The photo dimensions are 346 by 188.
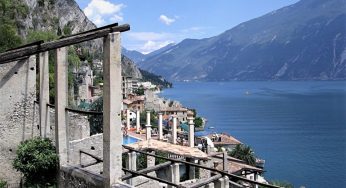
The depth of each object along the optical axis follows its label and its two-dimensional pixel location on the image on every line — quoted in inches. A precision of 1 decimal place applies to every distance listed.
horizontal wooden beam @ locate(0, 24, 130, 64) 410.6
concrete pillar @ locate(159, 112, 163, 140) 1942.1
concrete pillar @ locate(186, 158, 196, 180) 765.6
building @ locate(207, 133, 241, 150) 2731.3
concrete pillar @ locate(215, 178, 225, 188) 435.2
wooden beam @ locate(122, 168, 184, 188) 424.9
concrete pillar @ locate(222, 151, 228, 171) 988.3
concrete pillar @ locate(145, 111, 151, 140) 1601.9
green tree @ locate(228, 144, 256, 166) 2272.4
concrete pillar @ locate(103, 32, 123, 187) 406.0
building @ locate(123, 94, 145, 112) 3880.9
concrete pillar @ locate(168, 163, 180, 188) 563.7
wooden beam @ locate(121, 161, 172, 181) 438.0
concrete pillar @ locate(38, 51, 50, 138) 550.9
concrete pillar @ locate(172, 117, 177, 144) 1797.5
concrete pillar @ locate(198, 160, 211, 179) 864.3
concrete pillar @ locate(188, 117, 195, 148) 1573.6
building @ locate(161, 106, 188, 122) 4254.4
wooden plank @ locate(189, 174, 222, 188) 409.6
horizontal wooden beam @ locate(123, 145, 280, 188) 357.5
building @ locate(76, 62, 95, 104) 2743.1
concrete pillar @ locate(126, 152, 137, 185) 685.9
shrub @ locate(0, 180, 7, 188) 524.8
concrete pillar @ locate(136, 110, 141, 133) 2322.3
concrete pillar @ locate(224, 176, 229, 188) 437.7
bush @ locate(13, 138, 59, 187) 494.8
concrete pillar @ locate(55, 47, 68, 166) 500.7
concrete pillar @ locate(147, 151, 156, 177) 810.6
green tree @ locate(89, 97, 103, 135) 1625.6
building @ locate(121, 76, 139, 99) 4685.5
